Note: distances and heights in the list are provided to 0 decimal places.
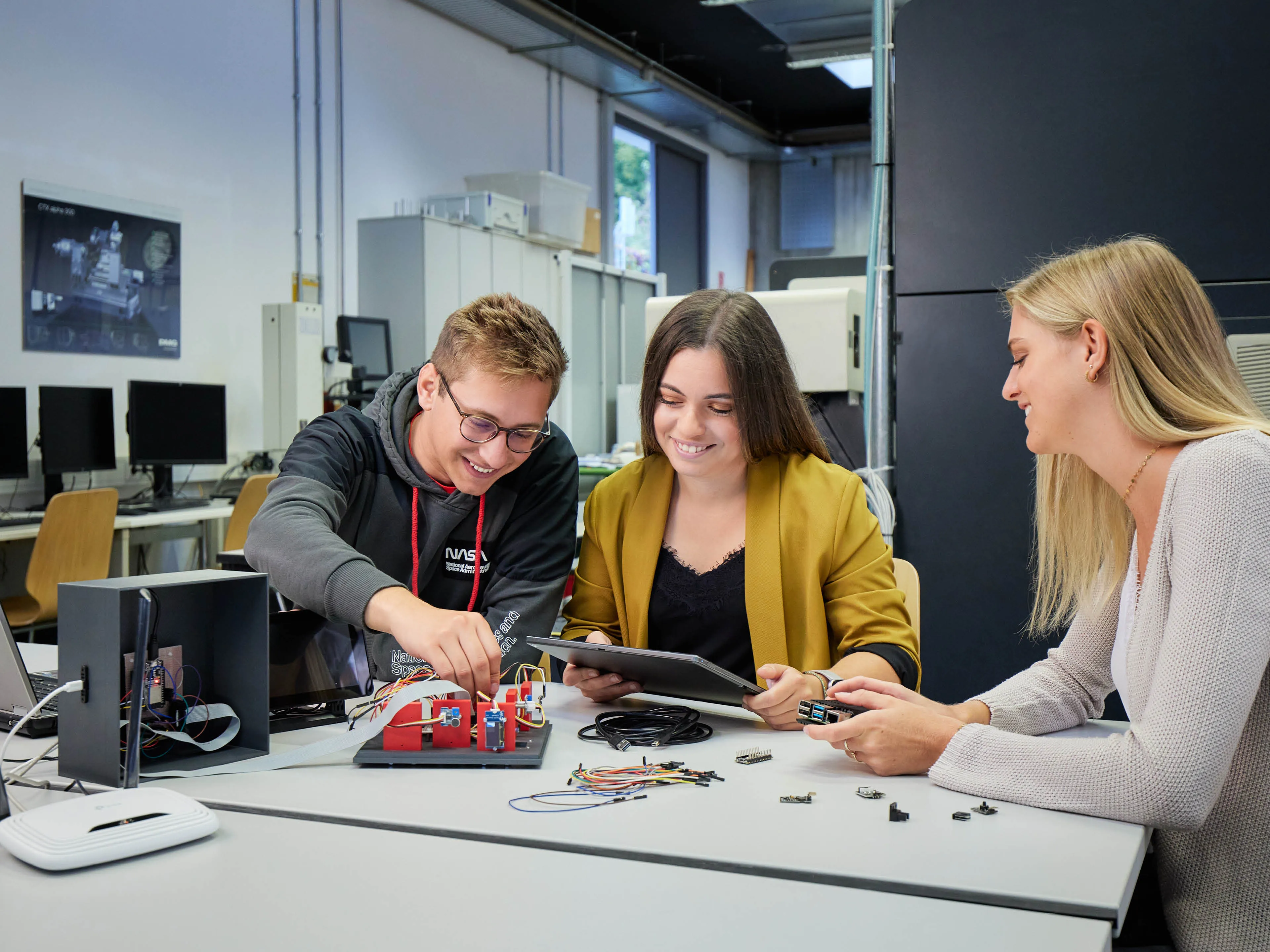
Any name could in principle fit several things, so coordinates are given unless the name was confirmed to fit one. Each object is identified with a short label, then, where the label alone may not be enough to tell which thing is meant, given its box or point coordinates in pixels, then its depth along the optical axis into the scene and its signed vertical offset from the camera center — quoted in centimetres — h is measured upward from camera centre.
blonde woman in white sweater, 109 -19
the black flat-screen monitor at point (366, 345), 596 +55
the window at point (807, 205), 1164 +264
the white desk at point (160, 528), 457 -39
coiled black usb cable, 137 -39
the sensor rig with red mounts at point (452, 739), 127 -37
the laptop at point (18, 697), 140 -35
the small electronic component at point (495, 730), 129 -35
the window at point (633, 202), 952 +221
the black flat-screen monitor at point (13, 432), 442 +4
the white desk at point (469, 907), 84 -39
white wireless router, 97 -37
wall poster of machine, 473 +79
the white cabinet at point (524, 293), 633 +100
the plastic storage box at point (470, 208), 676 +151
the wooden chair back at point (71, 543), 402 -40
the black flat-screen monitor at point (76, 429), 463 +5
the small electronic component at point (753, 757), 129 -39
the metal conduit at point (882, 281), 288 +44
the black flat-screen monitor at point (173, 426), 502 +7
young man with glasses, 159 -9
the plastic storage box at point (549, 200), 727 +170
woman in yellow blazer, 172 -15
